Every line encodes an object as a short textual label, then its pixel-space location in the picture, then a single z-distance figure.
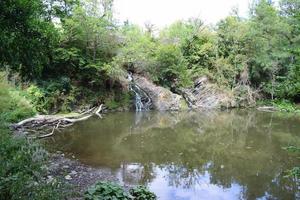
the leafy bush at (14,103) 8.95
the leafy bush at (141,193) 5.00
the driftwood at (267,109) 18.57
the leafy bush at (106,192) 4.33
